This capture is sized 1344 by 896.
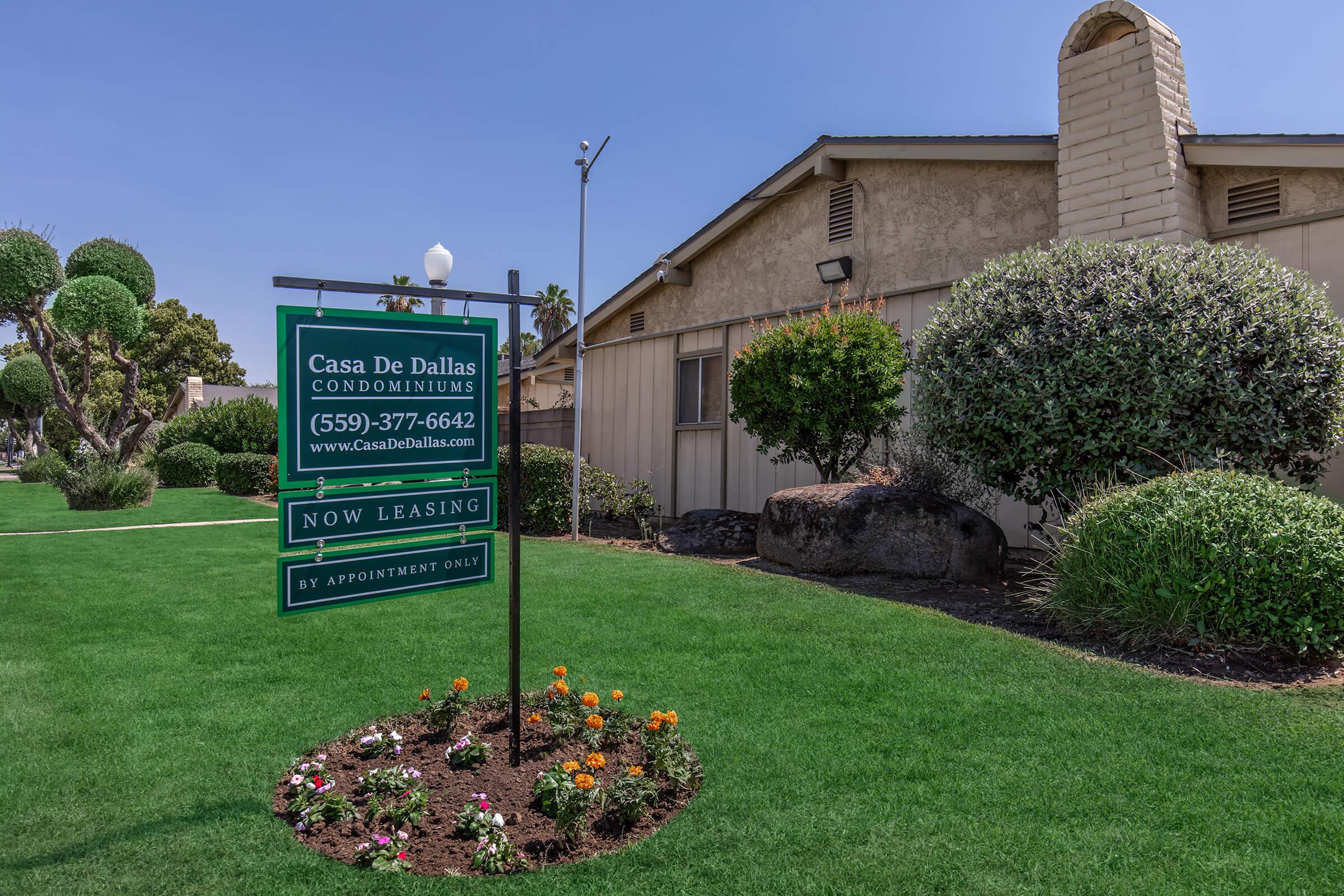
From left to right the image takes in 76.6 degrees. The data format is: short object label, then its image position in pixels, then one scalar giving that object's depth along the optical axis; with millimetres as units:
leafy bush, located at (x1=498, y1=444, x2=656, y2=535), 12539
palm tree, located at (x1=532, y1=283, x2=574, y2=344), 50281
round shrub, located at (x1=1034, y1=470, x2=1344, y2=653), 5227
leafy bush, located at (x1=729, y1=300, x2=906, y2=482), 9523
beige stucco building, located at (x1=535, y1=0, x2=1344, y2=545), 8188
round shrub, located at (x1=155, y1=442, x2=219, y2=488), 22391
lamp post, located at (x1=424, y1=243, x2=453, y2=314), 4023
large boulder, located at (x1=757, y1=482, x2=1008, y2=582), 7871
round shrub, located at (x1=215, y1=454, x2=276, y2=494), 19453
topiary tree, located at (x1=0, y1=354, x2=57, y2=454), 38281
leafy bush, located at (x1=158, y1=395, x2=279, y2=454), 23250
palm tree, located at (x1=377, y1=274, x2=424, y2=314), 38788
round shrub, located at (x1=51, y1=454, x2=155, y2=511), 15844
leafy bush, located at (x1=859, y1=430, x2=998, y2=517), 8914
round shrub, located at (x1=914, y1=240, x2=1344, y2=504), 6742
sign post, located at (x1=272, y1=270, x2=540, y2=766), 3410
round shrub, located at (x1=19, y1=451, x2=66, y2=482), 26859
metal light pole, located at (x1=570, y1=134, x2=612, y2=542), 11359
